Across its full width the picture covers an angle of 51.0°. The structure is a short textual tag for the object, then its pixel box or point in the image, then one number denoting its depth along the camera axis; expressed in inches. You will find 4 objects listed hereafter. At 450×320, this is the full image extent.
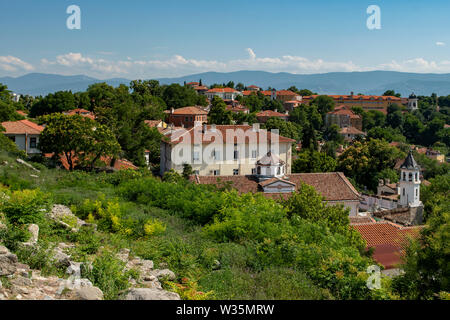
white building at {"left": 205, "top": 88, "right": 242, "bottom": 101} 4899.1
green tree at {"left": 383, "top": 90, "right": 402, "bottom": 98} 6179.6
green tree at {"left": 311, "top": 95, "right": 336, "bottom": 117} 4558.1
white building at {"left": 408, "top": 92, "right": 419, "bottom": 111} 5398.6
